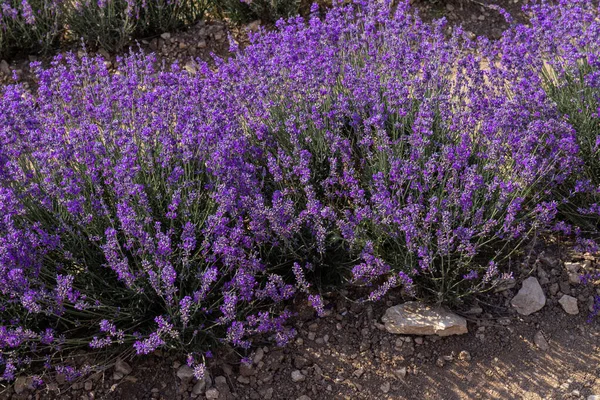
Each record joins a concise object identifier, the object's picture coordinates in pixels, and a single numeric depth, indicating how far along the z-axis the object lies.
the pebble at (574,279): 3.48
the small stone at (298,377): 3.11
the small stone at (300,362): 3.17
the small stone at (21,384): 3.04
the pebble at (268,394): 3.06
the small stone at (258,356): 3.17
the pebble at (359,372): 3.13
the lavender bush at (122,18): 5.70
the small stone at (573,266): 3.51
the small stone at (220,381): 3.07
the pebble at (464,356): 3.20
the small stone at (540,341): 3.24
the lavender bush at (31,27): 5.69
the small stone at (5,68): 5.79
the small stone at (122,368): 3.09
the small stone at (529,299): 3.39
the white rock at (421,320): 3.23
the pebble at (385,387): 3.08
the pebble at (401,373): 3.13
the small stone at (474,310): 3.35
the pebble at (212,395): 3.02
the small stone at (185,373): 3.07
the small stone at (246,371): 3.12
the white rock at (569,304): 3.38
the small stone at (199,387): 3.05
